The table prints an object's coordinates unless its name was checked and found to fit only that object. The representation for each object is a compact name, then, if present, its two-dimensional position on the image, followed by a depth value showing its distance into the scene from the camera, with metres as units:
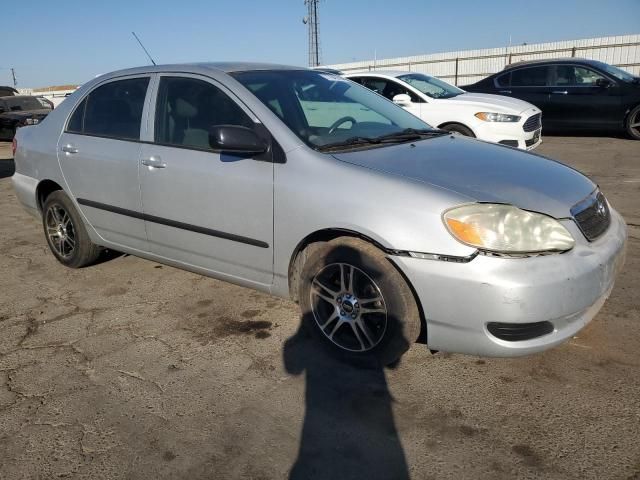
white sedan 7.84
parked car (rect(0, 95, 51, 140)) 13.84
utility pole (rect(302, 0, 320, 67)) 43.62
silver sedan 2.39
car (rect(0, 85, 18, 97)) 16.62
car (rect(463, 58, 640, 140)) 10.30
